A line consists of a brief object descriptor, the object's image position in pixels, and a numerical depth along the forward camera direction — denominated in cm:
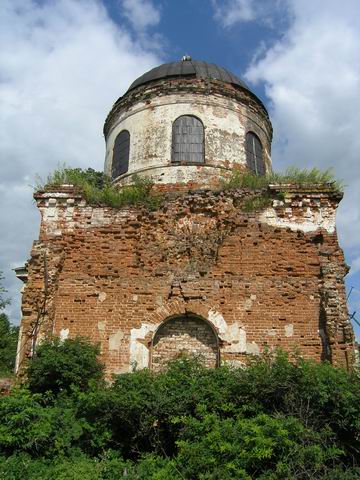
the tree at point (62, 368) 841
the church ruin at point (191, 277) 930
